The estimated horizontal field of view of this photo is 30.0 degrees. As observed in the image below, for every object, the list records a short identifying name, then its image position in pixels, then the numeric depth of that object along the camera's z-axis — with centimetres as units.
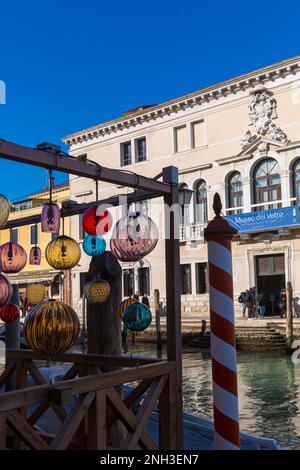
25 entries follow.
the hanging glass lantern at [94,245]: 469
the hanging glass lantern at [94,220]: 426
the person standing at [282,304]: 1860
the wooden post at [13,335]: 751
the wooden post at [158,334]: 1725
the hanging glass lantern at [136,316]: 414
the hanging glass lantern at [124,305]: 439
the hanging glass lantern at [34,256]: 612
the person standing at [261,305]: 1891
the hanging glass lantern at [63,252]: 430
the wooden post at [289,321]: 1555
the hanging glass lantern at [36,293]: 554
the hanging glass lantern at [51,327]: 317
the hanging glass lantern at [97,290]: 430
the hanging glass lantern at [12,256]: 470
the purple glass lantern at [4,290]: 370
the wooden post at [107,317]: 450
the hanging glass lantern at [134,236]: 409
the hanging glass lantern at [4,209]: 352
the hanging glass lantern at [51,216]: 432
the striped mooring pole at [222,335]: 277
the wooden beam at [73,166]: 291
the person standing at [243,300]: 1869
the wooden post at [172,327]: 353
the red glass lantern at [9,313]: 492
